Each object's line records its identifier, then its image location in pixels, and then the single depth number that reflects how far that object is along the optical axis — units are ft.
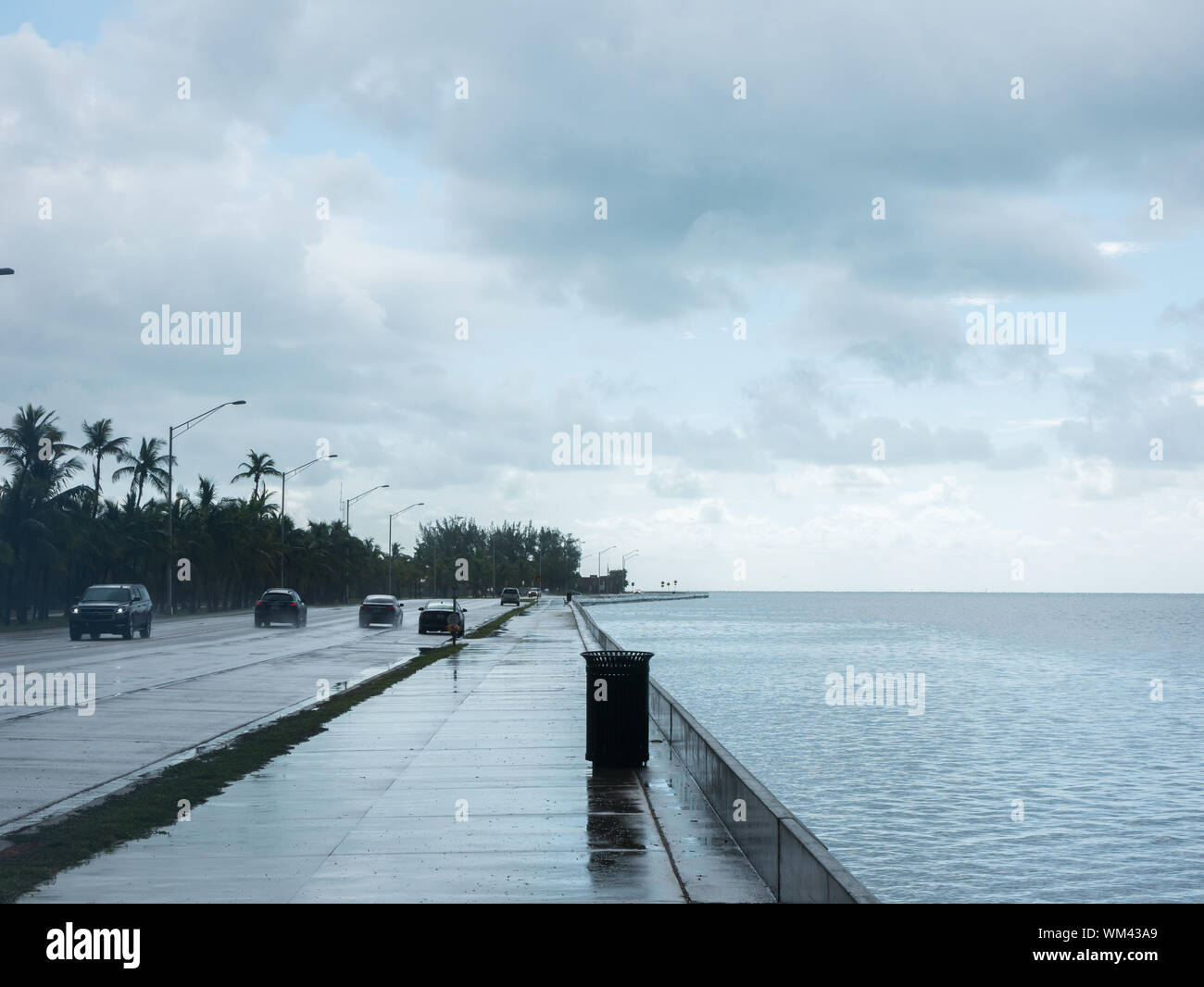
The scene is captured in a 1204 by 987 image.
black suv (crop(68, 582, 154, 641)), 140.97
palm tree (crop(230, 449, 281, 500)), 401.70
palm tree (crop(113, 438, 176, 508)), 305.94
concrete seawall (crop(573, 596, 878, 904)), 23.38
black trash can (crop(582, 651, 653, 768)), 42.52
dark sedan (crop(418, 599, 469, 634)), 161.68
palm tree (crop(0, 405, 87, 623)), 197.98
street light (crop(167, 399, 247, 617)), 196.72
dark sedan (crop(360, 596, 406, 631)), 186.91
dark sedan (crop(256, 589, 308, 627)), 181.16
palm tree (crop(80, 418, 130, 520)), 293.84
